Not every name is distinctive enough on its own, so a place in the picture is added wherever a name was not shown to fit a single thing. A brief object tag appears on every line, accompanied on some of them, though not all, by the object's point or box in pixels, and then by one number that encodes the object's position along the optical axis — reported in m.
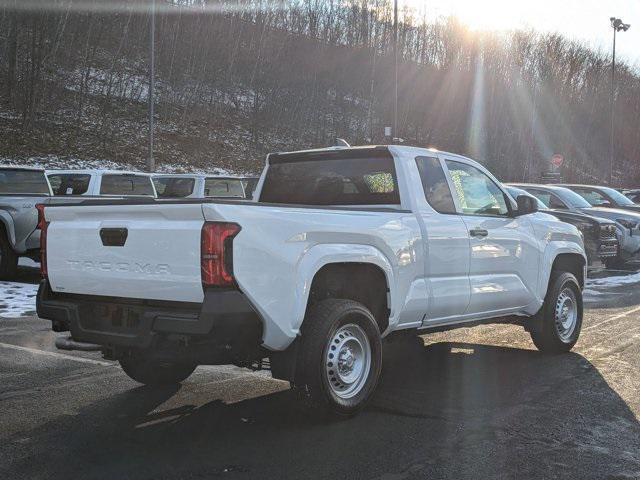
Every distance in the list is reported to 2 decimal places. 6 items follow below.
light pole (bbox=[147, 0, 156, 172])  24.48
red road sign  36.33
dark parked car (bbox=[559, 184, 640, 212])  17.55
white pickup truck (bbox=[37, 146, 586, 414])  4.10
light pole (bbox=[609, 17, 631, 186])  42.50
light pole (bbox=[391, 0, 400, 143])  28.87
